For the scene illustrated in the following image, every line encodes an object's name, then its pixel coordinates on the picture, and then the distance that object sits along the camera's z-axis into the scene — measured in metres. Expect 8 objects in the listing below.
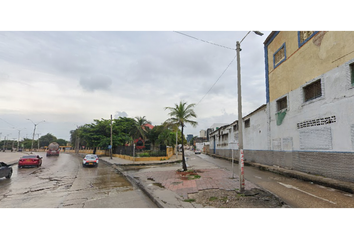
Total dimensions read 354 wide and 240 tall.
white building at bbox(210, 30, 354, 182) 9.38
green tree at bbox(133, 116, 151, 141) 38.47
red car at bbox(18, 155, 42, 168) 17.38
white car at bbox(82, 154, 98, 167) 19.09
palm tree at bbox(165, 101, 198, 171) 13.90
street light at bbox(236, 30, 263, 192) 7.45
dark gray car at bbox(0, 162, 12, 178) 11.13
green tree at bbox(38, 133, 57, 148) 92.56
